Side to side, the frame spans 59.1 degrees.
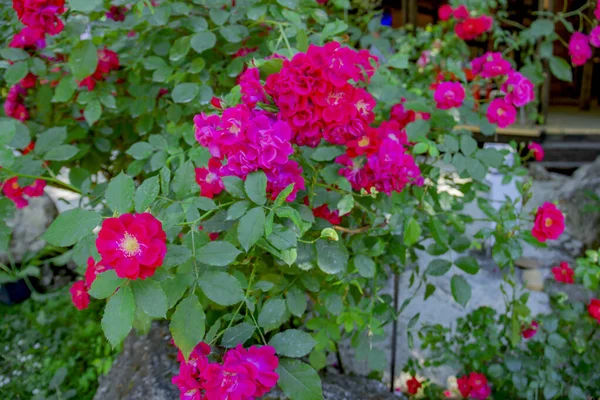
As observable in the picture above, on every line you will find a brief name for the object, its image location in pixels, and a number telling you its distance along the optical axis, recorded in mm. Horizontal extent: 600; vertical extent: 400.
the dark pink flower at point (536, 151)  1882
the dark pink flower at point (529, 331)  1716
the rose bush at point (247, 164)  779
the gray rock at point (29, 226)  3234
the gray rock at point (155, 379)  1457
